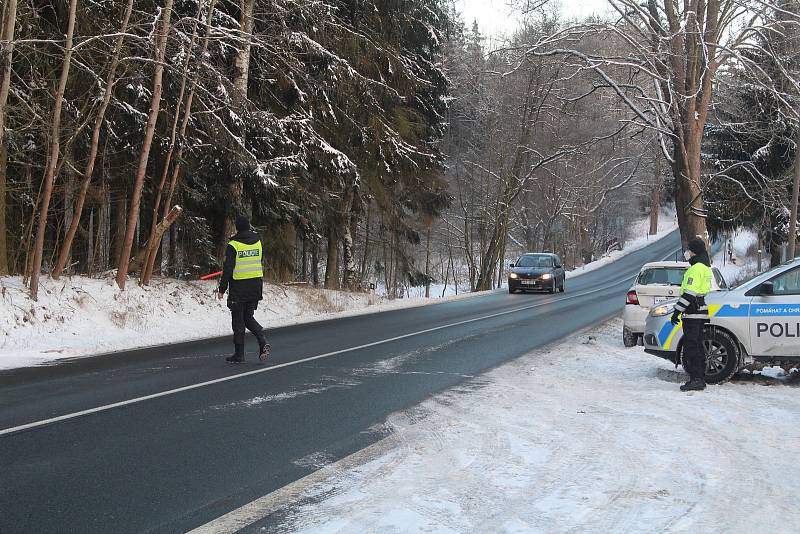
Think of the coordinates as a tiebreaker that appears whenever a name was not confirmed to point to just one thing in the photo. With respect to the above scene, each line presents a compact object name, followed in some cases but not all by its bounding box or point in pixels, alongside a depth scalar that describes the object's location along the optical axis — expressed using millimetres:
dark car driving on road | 34188
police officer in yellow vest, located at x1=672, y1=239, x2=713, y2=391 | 9430
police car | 9703
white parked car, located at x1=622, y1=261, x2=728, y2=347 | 14820
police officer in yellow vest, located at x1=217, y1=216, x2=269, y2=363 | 11016
